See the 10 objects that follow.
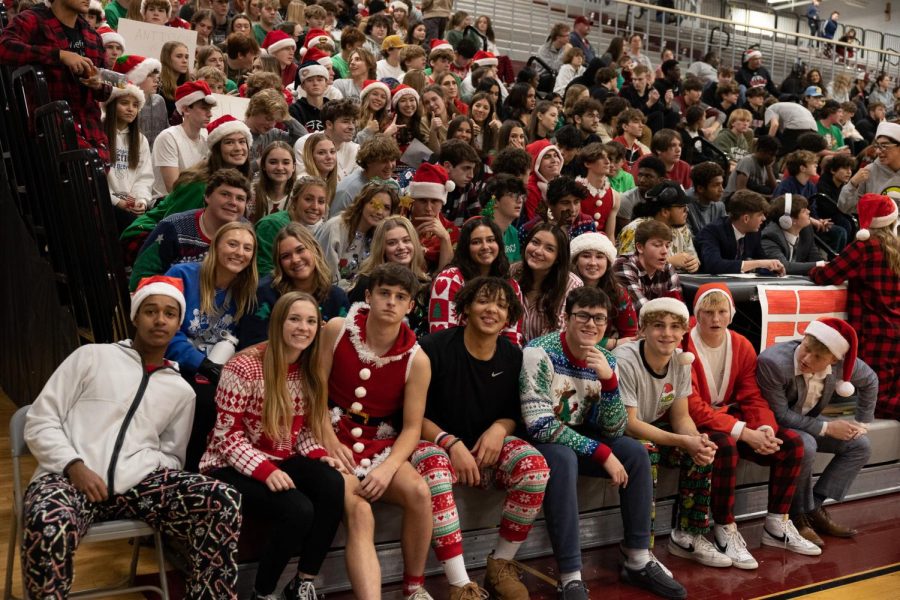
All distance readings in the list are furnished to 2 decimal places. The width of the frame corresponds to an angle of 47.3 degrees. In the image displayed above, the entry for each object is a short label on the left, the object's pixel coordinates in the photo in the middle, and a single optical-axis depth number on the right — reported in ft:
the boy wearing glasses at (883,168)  21.94
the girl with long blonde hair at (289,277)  12.94
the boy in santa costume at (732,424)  14.32
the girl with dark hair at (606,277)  15.52
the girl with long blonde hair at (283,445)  10.80
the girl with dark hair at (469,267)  13.99
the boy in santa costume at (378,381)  11.82
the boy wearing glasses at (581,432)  12.35
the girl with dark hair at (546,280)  14.70
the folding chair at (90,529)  10.04
